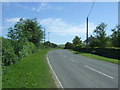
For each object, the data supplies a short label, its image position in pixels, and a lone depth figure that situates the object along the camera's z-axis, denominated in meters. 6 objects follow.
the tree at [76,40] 72.61
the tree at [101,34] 35.74
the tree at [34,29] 32.08
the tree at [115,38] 32.49
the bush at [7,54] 8.68
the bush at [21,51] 13.71
